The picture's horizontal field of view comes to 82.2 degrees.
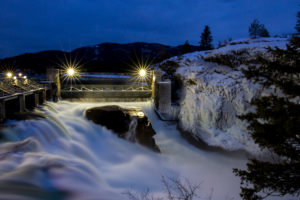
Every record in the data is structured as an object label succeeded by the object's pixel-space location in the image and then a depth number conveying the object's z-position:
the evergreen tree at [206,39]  61.49
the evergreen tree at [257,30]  28.08
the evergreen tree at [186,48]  55.52
